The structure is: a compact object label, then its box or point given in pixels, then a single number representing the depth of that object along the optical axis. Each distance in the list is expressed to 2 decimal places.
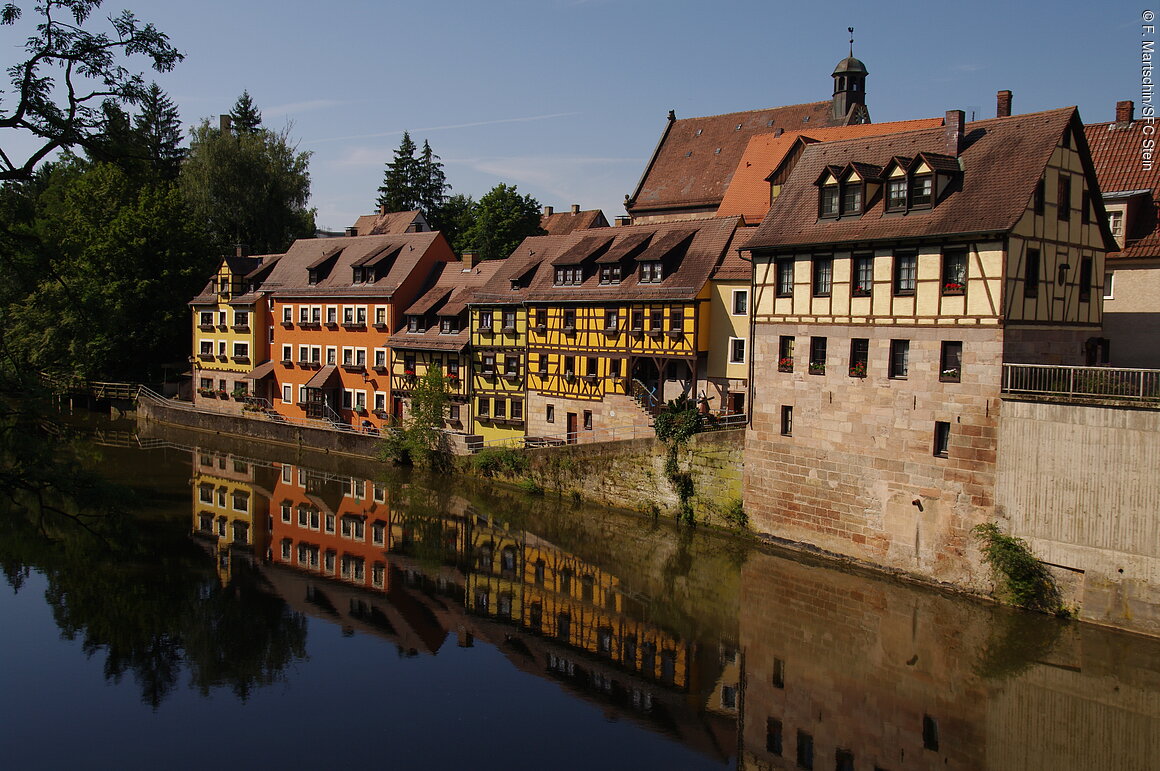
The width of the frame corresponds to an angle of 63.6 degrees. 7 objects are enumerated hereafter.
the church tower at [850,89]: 43.78
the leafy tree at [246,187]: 58.28
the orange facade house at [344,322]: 42.44
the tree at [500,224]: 52.41
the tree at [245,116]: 72.88
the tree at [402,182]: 69.56
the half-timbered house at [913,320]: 20.83
